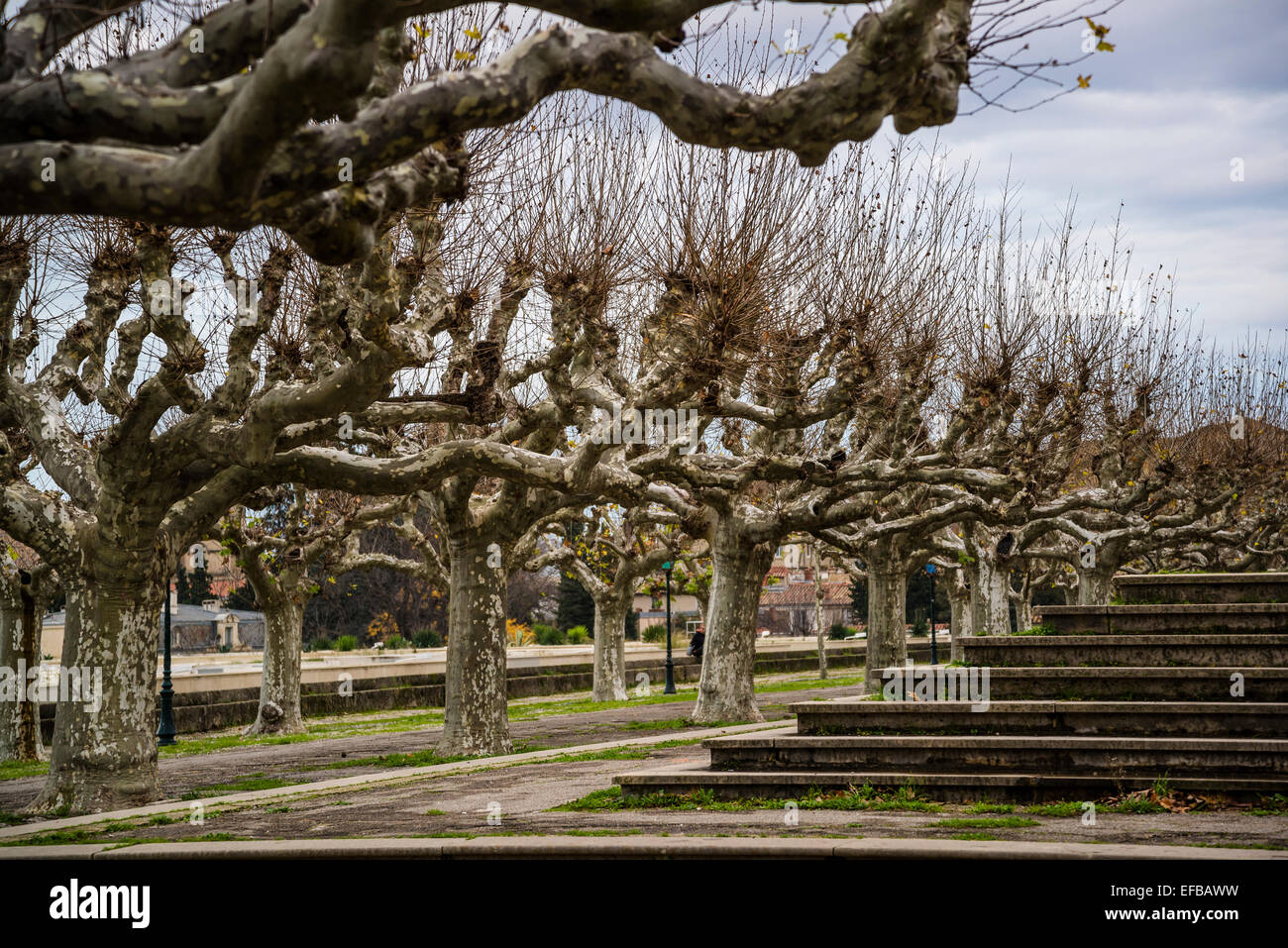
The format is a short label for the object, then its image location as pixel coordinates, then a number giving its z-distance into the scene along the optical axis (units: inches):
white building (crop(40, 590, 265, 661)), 2516.0
